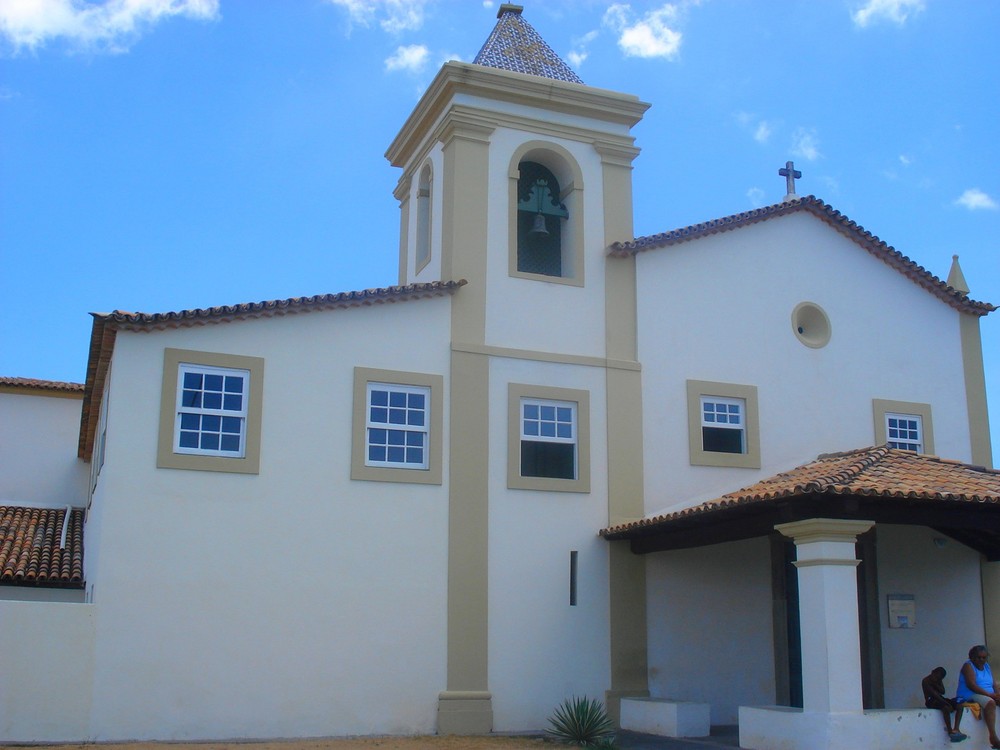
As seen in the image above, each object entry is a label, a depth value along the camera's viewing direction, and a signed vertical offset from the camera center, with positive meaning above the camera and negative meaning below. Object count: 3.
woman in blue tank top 13.74 -0.80
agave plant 15.02 -1.41
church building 14.06 +1.82
